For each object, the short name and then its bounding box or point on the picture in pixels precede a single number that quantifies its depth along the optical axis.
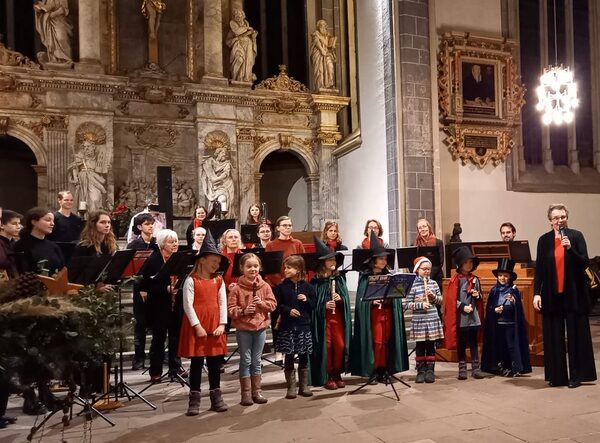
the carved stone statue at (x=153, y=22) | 14.07
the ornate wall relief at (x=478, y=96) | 11.48
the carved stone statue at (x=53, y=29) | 13.02
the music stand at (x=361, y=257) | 5.98
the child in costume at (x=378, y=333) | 5.87
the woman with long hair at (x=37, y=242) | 5.36
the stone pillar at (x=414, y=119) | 10.95
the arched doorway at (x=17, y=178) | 15.23
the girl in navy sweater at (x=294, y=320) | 5.45
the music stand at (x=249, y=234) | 8.20
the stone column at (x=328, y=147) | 14.93
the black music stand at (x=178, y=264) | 5.29
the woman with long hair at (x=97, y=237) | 5.79
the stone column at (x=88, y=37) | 13.14
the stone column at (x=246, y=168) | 14.16
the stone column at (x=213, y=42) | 13.99
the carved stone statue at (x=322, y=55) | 14.93
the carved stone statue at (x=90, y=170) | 12.74
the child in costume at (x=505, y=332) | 6.32
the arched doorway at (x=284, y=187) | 16.58
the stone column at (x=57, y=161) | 12.91
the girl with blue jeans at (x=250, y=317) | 5.22
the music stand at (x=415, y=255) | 6.76
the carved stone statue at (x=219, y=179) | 13.62
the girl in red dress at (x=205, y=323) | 4.95
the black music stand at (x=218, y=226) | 7.38
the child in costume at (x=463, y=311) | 6.30
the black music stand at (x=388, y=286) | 5.47
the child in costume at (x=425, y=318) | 6.01
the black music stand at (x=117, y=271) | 4.88
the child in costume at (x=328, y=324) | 5.86
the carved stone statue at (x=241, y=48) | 14.33
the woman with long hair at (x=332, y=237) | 7.42
